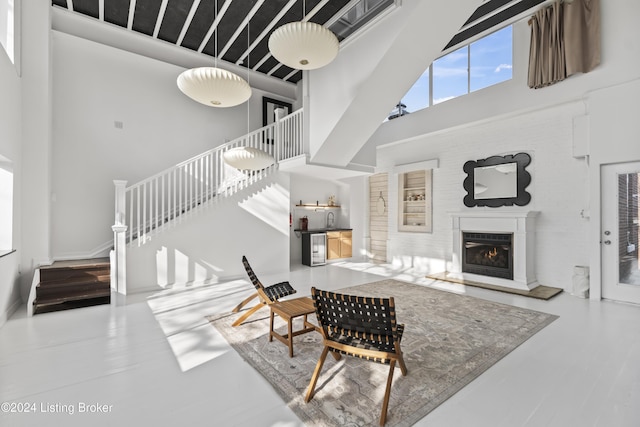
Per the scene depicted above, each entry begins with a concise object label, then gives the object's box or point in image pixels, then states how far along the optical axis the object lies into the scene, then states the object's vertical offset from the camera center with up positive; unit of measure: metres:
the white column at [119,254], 4.86 -0.68
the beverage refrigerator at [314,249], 7.91 -0.95
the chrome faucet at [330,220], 9.49 -0.19
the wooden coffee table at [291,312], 2.91 -1.02
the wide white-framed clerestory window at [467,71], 5.80 +3.11
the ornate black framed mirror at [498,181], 5.81 +0.71
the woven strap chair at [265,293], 3.57 -1.04
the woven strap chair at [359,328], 2.09 -0.88
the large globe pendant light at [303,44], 2.94 +1.77
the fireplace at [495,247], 5.45 -0.65
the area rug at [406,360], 2.12 -1.40
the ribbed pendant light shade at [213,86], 3.43 +1.56
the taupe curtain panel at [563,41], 4.68 +2.91
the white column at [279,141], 6.81 +1.73
